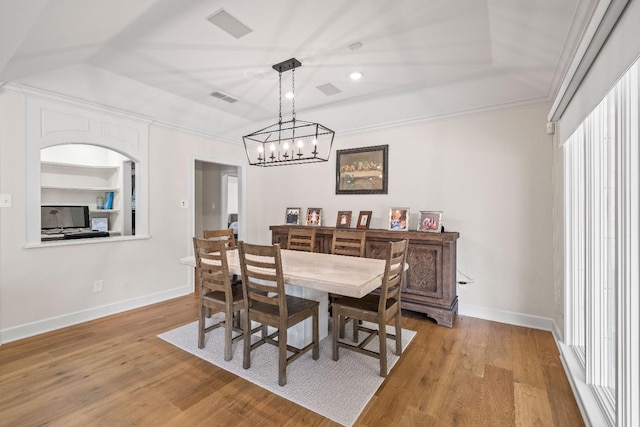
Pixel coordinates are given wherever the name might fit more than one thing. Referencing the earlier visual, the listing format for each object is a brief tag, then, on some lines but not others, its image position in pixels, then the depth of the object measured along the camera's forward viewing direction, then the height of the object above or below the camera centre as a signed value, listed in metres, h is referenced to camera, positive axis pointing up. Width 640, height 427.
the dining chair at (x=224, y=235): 3.55 -0.28
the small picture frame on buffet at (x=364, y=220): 4.07 -0.10
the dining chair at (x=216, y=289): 2.44 -0.70
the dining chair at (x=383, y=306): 2.22 -0.75
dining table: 2.04 -0.47
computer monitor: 4.07 -0.06
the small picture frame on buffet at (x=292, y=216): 4.77 -0.06
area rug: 1.95 -1.23
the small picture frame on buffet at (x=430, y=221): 3.52 -0.10
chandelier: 4.53 +1.17
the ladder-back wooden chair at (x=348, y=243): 3.27 -0.34
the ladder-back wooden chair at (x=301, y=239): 3.66 -0.34
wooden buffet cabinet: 3.21 -0.68
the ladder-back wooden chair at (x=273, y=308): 2.14 -0.75
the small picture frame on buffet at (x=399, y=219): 3.74 -0.08
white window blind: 1.36 -0.22
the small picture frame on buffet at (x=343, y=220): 4.27 -0.11
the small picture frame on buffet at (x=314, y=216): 4.55 -0.05
